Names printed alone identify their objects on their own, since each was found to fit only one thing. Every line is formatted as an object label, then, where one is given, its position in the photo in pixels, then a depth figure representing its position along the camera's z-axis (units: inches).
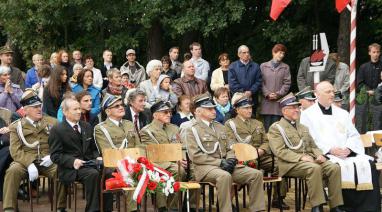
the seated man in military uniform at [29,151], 399.9
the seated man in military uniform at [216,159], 382.3
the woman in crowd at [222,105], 468.4
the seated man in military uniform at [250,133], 437.4
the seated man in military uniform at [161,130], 413.4
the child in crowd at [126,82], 538.3
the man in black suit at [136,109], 436.8
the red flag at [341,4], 512.7
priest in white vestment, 410.0
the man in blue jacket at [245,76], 539.2
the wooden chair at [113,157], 363.6
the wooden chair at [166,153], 386.6
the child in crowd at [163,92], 490.3
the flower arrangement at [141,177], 352.8
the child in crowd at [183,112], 461.9
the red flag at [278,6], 507.8
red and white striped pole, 496.7
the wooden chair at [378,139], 439.5
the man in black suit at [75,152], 378.3
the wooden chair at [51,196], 405.4
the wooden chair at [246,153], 398.9
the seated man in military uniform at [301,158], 398.9
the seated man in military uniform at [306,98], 462.6
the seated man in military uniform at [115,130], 395.2
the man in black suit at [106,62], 606.6
